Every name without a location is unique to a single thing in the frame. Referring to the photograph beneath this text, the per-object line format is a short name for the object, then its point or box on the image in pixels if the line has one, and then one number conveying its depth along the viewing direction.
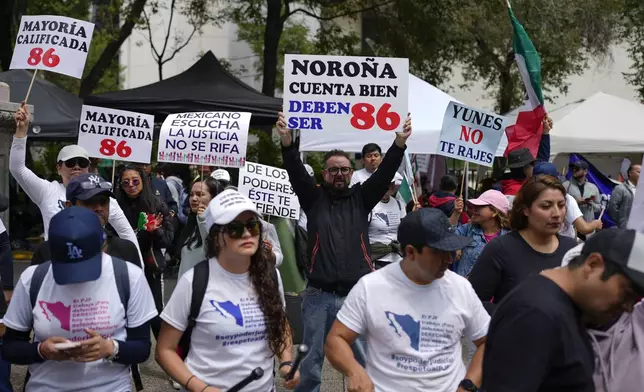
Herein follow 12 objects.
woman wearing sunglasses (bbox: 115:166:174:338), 7.60
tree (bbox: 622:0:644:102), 26.30
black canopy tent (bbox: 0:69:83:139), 14.92
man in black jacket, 6.28
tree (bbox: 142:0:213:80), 23.81
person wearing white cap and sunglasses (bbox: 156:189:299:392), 3.97
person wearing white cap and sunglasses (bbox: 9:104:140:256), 6.62
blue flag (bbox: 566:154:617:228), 15.72
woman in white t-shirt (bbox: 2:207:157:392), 3.71
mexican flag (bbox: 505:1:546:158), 9.38
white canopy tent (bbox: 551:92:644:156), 19.31
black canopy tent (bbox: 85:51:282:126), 15.12
